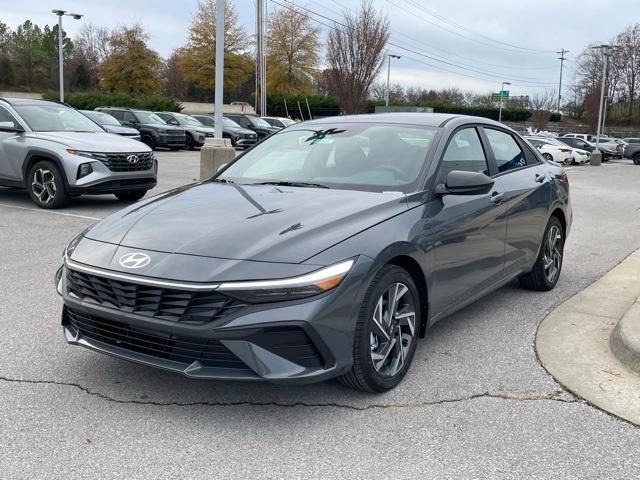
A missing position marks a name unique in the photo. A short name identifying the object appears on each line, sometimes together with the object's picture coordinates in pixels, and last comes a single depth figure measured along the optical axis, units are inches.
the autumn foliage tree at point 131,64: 2112.5
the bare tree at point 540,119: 2783.0
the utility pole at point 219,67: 488.6
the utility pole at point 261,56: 1459.2
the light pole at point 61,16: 1293.6
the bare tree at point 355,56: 1572.3
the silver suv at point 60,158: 366.0
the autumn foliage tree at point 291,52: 2259.0
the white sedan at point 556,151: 1299.2
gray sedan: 115.3
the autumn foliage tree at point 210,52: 2147.5
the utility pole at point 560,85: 3685.0
